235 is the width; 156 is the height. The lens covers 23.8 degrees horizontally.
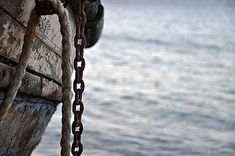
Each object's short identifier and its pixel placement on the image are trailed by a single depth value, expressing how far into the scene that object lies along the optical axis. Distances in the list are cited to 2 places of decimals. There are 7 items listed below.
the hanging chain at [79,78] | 2.85
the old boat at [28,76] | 2.53
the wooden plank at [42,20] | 2.49
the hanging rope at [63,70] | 2.49
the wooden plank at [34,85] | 2.56
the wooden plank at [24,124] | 2.90
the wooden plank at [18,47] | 2.47
